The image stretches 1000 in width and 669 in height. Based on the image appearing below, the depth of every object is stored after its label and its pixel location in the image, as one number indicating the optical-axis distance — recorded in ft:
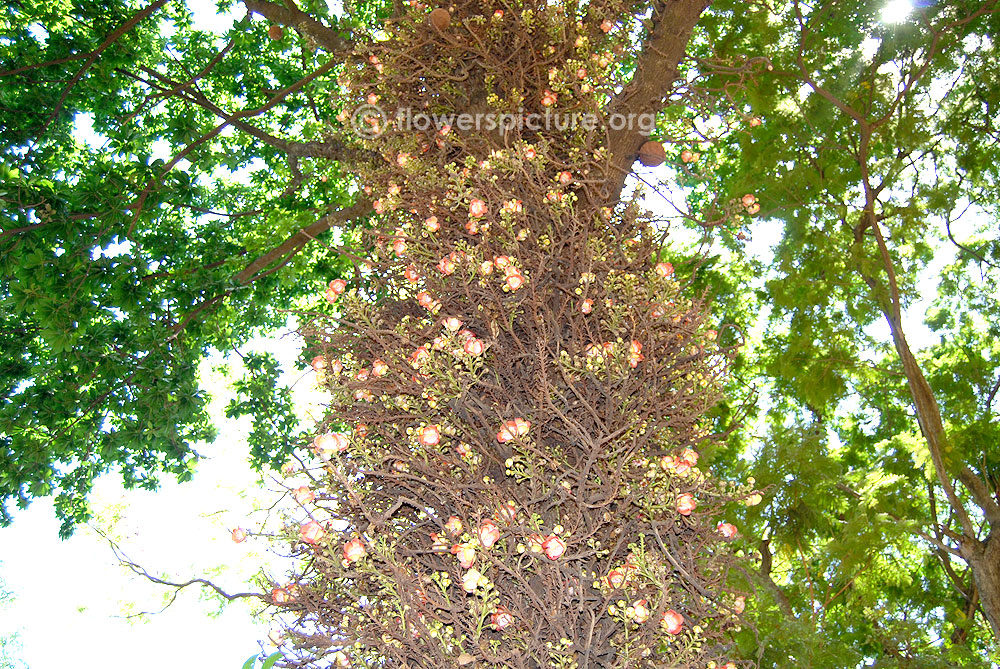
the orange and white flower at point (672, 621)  5.18
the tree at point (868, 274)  16.87
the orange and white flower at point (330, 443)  5.57
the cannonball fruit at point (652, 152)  9.72
